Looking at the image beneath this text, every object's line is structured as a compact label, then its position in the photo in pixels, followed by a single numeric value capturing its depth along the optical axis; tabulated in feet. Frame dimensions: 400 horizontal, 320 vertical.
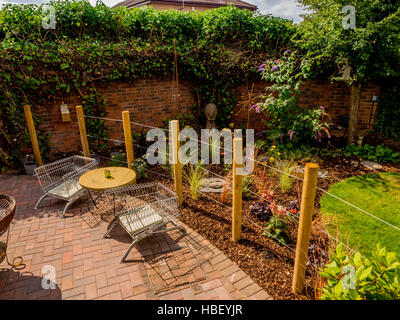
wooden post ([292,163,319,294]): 8.00
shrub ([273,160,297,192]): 16.08
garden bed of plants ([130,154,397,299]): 9.89
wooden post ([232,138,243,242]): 10.52
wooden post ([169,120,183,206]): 14.10
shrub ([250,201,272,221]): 13.53
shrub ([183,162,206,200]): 15.70
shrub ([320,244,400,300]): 6.25
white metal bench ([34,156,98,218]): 15.08
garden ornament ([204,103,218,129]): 24.93
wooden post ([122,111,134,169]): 16.71
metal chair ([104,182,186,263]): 11.60
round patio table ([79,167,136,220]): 13.49
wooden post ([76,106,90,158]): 19.43
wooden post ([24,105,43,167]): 19.70
